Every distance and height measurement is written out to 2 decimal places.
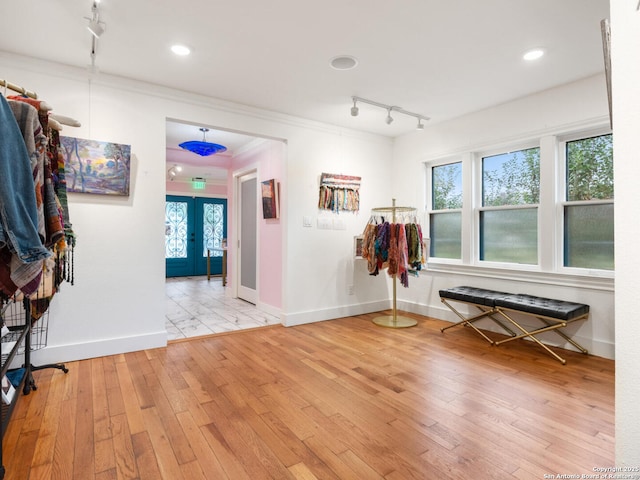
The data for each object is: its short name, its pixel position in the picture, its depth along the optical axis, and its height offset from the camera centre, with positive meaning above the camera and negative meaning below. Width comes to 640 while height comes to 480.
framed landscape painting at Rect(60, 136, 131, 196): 2.99 +0.69
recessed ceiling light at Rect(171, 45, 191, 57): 2.72 +1.54
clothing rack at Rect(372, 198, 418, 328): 4.24 -1.00
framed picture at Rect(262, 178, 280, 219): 4.70 +0.60
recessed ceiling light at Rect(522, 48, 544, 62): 2.76 +1.52
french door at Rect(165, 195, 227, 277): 8.92 +0.27
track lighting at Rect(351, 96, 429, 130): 3.69 +1.53
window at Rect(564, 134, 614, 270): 3.23 +0.35
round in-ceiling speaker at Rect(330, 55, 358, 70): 2.90 +1.54
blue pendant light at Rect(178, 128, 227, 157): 4.69 +1.32
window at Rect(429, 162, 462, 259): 4.50 +0.40
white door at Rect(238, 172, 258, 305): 5.52 +0.10
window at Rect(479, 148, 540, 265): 3.78 +0.39
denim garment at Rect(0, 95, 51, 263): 1.20 +0.17
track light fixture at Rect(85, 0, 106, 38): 2.20 +1.41
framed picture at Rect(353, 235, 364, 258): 4.80 -0.05
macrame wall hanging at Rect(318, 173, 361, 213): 4.55 +0.67
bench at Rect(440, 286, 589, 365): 3.04 -0.63
